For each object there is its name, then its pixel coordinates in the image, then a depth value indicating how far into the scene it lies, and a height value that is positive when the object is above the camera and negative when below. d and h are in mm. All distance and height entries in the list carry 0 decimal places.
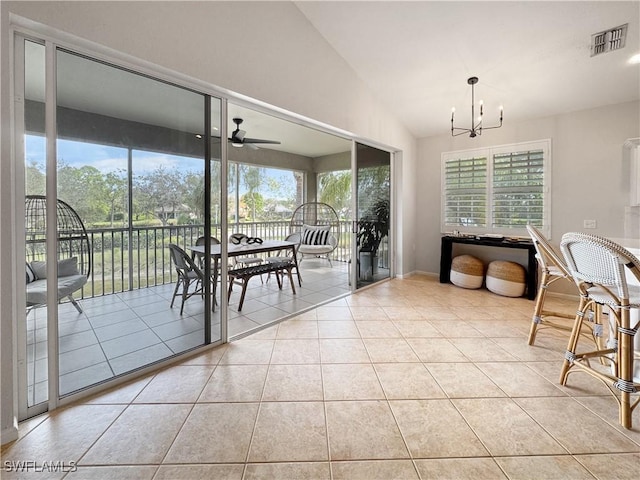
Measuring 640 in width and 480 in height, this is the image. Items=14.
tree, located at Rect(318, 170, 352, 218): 7027 +1115
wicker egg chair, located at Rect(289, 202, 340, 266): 5626 +121
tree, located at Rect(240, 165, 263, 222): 6480 +1175
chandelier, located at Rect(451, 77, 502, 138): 3246 +1821
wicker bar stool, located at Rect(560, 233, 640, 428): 1508 -350
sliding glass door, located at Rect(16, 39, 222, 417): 1615 +126
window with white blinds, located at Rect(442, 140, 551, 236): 3982 +703
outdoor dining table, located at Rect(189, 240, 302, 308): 2449 -184
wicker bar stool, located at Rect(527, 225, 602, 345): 2223 -324
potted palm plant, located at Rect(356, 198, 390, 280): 4281 +4
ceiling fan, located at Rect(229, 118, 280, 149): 4000 +1391
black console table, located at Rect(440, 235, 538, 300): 3779 -253
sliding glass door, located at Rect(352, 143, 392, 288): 4168 +297
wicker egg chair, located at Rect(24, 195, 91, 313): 1596 -111
